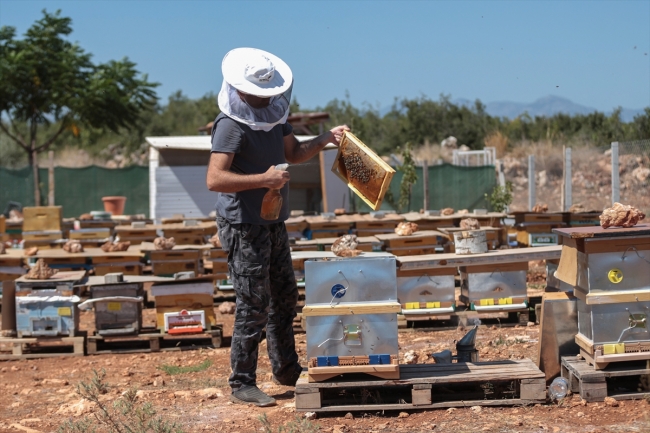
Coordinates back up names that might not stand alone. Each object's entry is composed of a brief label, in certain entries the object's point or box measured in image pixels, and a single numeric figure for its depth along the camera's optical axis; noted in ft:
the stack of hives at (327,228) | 39.93
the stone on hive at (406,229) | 33.40
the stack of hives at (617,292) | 15.71
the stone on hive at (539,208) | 42.52
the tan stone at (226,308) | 32.71
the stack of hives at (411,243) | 33.35
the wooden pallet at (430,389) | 15.85
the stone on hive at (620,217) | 16.22
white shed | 62.95
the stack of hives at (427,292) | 26.81
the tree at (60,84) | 81.71
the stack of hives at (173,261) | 34.17
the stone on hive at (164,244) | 34.17
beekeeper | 16.25
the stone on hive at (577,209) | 42.37
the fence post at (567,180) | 51.13
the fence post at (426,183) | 62.34
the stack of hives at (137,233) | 41.22
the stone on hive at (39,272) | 25.63
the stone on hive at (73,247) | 34.01
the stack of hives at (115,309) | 25.99
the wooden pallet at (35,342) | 25.63
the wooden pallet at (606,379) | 15.80
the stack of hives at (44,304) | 25.32
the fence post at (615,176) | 43.73
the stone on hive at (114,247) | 34.40
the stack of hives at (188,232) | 39.11
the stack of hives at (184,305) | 25.98
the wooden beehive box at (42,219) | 41.42
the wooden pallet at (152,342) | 25.99
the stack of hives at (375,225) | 40.52
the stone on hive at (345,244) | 21.28
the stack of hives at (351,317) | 15.99
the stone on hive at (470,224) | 34.94
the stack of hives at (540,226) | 41.81
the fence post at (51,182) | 61.57
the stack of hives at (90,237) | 42.06
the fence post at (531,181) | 57.31
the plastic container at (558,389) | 16.28
